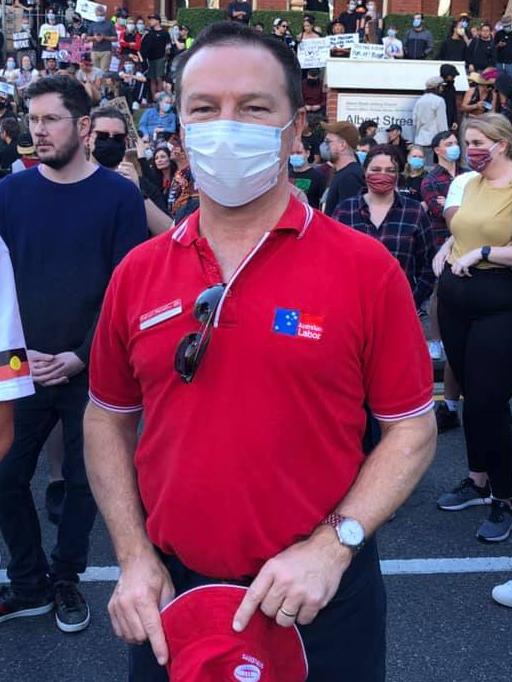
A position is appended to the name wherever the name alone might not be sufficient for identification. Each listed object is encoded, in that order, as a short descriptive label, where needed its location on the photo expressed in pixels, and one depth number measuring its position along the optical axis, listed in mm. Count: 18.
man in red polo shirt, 1728
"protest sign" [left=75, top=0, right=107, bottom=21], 21656
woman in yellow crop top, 4148
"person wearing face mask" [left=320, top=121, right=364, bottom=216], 7312
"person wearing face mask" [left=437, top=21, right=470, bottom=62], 18438
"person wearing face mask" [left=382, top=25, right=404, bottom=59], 18266
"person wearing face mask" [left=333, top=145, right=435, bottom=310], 4910
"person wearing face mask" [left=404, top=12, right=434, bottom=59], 19250
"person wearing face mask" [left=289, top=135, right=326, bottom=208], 9015
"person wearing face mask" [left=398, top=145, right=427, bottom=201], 9281
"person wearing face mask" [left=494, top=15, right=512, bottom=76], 18188
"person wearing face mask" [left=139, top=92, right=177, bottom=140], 15102
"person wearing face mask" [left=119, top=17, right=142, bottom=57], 21203
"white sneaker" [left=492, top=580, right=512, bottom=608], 3682
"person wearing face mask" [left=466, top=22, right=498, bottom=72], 18266
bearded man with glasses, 3475
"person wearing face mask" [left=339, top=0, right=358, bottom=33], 20750
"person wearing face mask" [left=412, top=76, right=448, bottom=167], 14102
